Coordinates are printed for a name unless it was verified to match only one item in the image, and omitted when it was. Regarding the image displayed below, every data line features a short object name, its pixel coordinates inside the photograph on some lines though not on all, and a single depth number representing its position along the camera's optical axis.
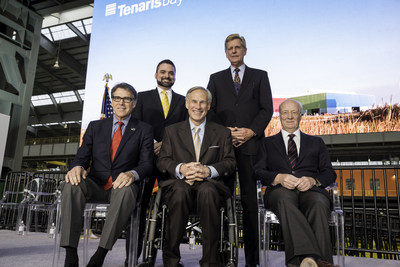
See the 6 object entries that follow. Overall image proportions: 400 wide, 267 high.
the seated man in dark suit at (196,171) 1.83
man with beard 2.76
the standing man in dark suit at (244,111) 2.43
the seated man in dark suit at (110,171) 1.91
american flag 6.25
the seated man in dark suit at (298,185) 1.85
